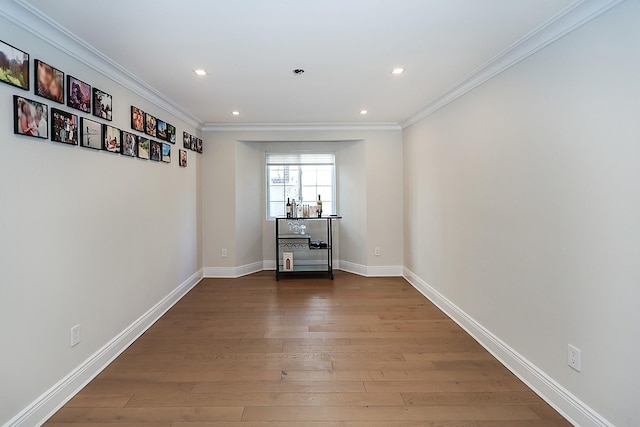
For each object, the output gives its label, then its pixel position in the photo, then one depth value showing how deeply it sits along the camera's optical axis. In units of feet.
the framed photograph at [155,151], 10.32
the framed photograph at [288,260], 15.90
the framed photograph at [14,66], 5.20
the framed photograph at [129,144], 8.70
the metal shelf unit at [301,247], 15.80
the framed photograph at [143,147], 9.58
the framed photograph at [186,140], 13.10
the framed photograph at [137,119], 9.22
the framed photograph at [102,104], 7.54
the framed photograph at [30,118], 5.41
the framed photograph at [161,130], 10.82
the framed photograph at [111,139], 7.86
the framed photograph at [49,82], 5.87
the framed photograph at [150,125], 9.99
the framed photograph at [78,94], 6.68
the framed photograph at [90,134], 7.06
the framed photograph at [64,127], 6.22
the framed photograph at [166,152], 11.21
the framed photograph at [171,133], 11.59
